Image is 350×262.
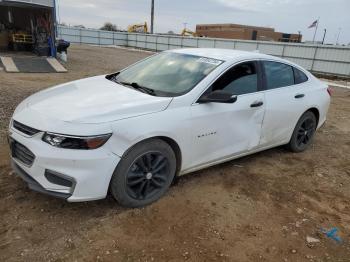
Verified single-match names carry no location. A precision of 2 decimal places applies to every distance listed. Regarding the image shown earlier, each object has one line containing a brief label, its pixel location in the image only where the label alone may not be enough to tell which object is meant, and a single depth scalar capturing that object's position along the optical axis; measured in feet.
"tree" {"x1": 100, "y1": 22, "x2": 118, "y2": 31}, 225.23
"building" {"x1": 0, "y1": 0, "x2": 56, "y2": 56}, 50.89
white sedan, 9.14
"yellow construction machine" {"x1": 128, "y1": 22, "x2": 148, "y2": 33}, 139.78
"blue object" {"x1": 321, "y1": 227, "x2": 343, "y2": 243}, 10.19
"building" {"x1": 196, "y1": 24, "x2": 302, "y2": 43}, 157.99
